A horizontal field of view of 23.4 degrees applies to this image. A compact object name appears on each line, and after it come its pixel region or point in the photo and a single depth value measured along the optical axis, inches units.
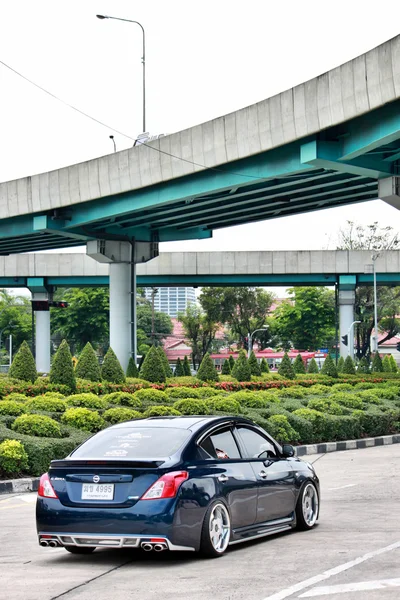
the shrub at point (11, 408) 724.5
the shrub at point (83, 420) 707.4
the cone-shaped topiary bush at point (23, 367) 1144.8
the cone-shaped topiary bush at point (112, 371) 1306.6
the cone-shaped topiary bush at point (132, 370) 1557.6
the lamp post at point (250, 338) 3649.6
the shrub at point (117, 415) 748.6
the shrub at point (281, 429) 779.4
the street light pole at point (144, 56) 1414.0
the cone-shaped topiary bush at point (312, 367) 2106.5
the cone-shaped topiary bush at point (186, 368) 1893.5
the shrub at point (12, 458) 567.5
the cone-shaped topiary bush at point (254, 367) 1653.5
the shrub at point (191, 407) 802.8
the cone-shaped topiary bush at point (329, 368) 1763.0
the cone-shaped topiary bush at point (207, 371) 1444.4
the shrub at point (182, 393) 1027.9
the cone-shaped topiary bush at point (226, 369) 1877.2
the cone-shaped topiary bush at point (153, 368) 1384.1
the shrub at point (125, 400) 900.6
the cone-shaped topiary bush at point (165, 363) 1395.9
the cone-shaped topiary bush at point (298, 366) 1959.9
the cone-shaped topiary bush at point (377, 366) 2094.0
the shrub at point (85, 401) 845.8
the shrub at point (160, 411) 780.6
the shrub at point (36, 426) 636.1
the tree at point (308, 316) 3550.7
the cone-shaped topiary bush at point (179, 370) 1878.0
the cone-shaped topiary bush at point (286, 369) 1640.0
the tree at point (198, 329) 3693.4
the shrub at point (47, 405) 781.9
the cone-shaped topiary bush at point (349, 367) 1892.2
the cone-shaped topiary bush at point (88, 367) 1272.1
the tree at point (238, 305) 3585.1
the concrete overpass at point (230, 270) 2484.0
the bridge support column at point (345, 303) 2563.7
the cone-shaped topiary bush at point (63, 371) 1071.0
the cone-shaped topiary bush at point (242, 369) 1499.8
